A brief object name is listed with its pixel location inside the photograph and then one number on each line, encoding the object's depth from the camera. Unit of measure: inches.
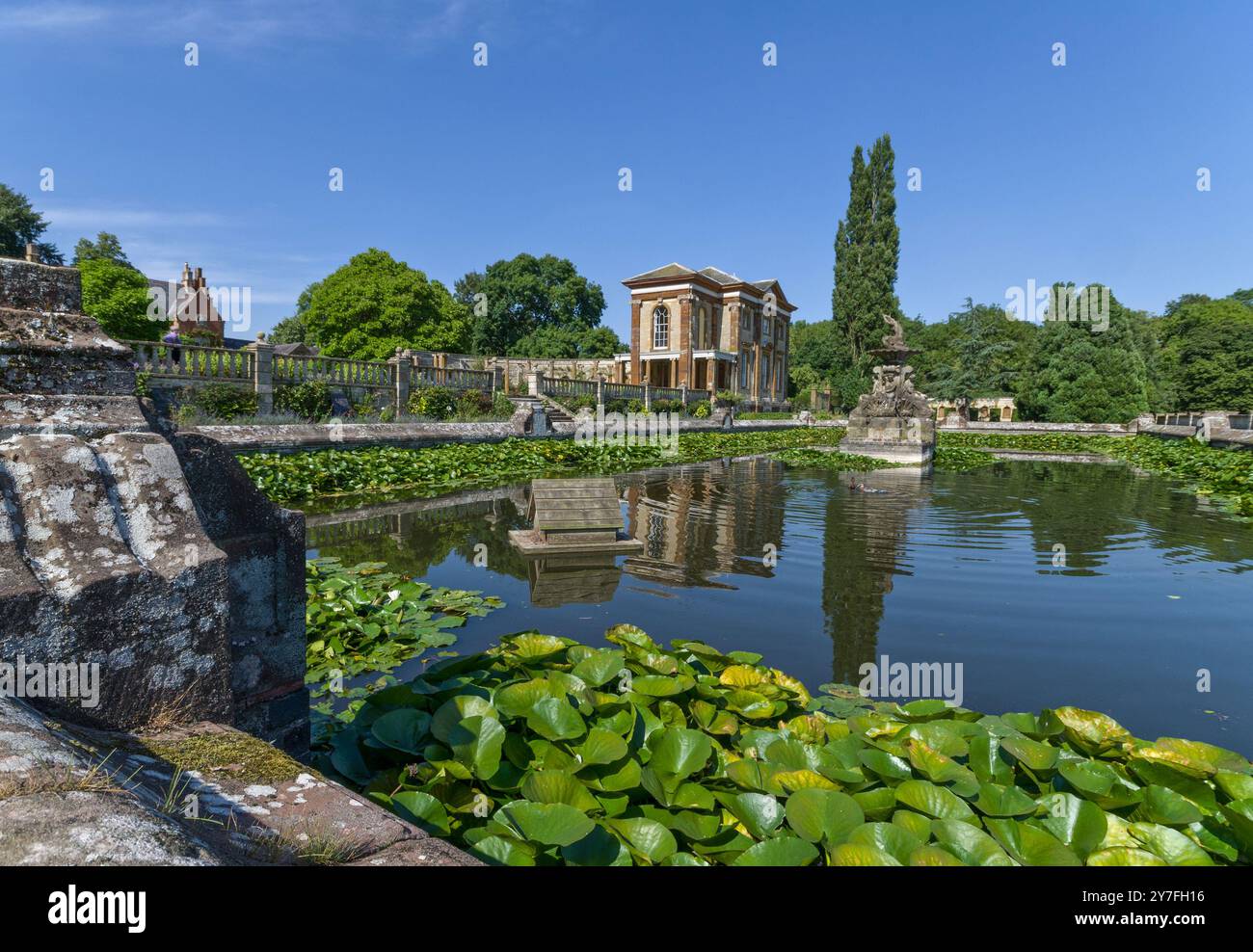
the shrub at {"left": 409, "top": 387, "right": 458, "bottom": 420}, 852.6
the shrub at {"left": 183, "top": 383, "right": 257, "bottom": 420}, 644.7
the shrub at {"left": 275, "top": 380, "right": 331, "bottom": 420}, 715.4
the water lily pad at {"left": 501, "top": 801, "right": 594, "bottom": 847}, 80.9
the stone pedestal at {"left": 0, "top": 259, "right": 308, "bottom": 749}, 73.2
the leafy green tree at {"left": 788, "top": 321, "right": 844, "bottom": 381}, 2704.2
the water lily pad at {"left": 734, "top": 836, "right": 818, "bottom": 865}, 81.7
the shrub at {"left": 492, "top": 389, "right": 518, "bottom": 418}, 958.4
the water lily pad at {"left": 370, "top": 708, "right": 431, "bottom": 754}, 114.3
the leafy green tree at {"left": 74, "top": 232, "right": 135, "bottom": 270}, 1835.6
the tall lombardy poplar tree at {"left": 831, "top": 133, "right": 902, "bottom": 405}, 1836.9
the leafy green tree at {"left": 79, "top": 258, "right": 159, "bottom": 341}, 1622.8
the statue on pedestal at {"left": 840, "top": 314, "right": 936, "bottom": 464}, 911.3
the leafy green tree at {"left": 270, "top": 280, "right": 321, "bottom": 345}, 2687.0
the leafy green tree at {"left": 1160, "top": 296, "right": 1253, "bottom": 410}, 1630.2
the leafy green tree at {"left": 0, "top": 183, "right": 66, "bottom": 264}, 1610.5
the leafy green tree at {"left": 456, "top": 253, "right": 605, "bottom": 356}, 2522.1
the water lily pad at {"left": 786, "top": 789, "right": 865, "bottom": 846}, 87.5
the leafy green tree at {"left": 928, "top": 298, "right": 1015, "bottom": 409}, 2003.0
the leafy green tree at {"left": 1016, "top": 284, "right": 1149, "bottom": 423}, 1568.7
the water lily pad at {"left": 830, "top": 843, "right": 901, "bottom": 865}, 77.9
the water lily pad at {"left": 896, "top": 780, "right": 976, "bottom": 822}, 92.7
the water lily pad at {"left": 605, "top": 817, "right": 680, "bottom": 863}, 85.7
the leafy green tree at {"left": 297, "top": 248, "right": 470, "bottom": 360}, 1849.2
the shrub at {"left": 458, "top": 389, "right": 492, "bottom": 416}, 908.3
